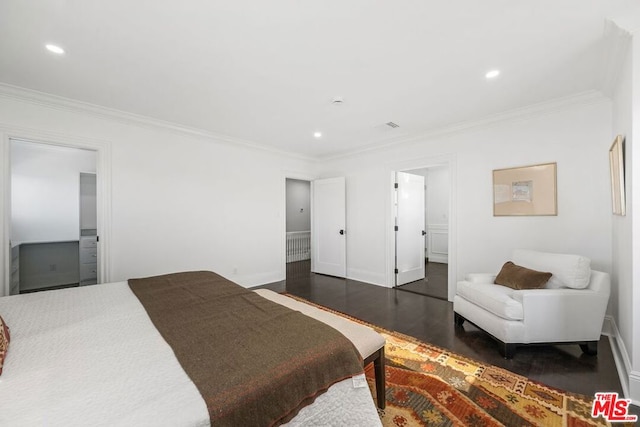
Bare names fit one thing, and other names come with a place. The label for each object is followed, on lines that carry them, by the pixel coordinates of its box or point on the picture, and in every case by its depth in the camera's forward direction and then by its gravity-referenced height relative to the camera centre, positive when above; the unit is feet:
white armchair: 7.54 -2.88
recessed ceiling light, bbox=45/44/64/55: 6.69 +4.32
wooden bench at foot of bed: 5.11 -2.51
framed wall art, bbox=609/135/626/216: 6.63 +0.97
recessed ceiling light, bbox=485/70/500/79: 7.81 +4.20
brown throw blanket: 3.17 -2.07
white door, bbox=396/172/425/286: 15.39 -0.90
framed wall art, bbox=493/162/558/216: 10.11 +0.88
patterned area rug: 5.30 -4.15
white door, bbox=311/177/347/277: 17.48 -0.92
